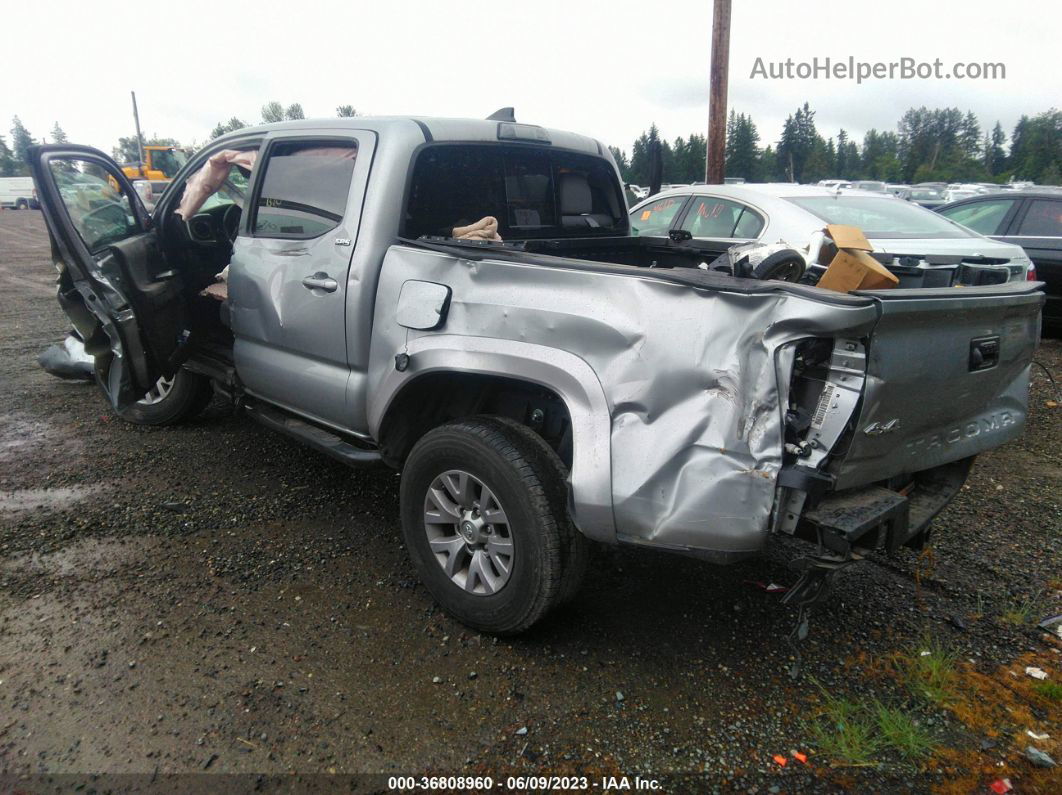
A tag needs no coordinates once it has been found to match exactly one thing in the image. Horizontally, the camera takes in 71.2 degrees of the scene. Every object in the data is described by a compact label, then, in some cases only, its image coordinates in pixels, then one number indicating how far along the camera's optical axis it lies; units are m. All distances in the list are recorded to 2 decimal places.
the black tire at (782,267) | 2.58
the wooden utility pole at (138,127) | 48.55
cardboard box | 2.78
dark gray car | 7.69
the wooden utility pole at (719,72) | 9.80
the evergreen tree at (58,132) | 104.82
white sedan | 6.05
